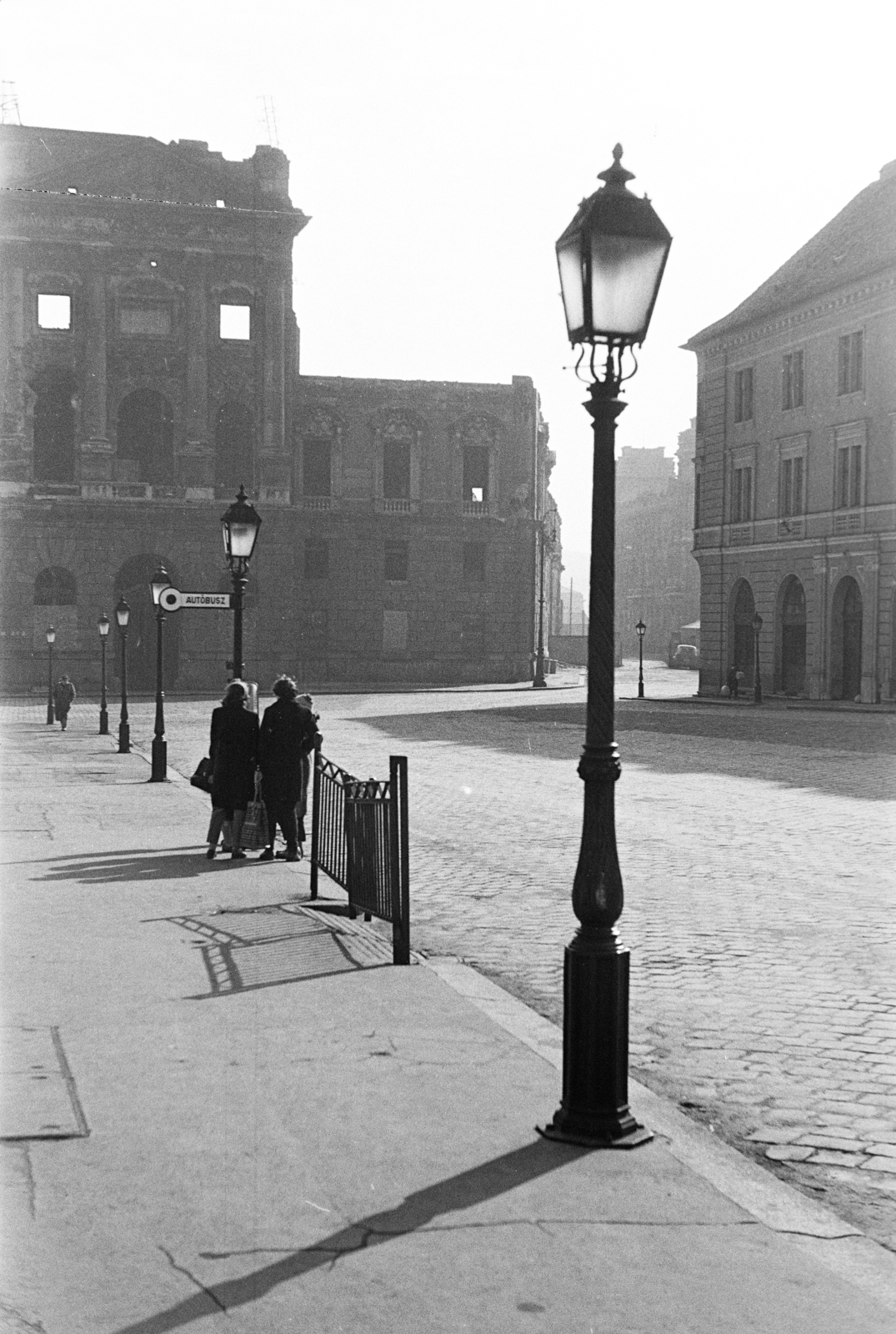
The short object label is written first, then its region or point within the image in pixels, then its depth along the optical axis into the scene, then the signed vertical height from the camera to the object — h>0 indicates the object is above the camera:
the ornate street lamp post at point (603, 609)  5.86 +0.07
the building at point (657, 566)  125.31 +5.31
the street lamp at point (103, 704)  36.44 -2.00
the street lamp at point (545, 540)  63.56 +4.71
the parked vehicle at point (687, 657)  94.34 -1.96
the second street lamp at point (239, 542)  15.78 +0.88
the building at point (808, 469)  45.12 +5.24
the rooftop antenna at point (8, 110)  57.91 +20.07
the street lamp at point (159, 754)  22.97 -2.00
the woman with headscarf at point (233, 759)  13.62 -1.24
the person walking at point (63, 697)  36.88 -1.82
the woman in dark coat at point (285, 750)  13.24 -1.13
